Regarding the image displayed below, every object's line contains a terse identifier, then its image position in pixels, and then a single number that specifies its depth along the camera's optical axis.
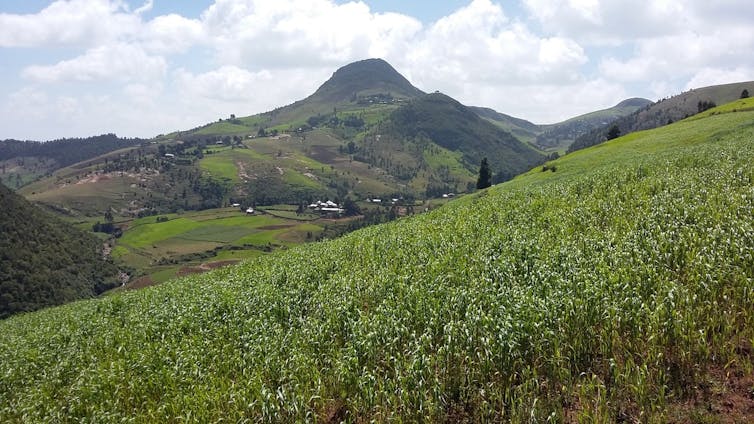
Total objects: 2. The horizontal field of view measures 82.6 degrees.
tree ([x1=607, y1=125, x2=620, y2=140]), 102.22
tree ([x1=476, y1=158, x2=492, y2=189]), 92.56
